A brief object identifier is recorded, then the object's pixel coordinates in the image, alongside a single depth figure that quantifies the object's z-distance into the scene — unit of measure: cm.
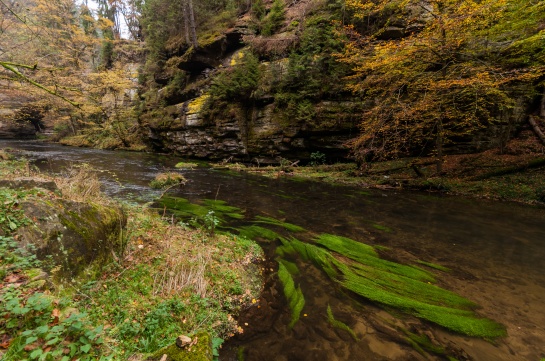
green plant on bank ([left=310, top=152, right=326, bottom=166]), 1623
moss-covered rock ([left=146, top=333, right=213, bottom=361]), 188
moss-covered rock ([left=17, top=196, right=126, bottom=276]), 296
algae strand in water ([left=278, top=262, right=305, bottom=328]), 354
